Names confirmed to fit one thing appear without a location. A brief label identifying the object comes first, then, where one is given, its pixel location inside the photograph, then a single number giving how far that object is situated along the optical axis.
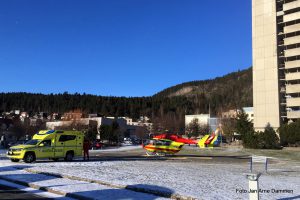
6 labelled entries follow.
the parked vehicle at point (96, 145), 45.52
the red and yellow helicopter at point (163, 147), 29.22
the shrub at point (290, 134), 53.03
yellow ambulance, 20.14
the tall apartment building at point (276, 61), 62.15
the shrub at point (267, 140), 48.90
